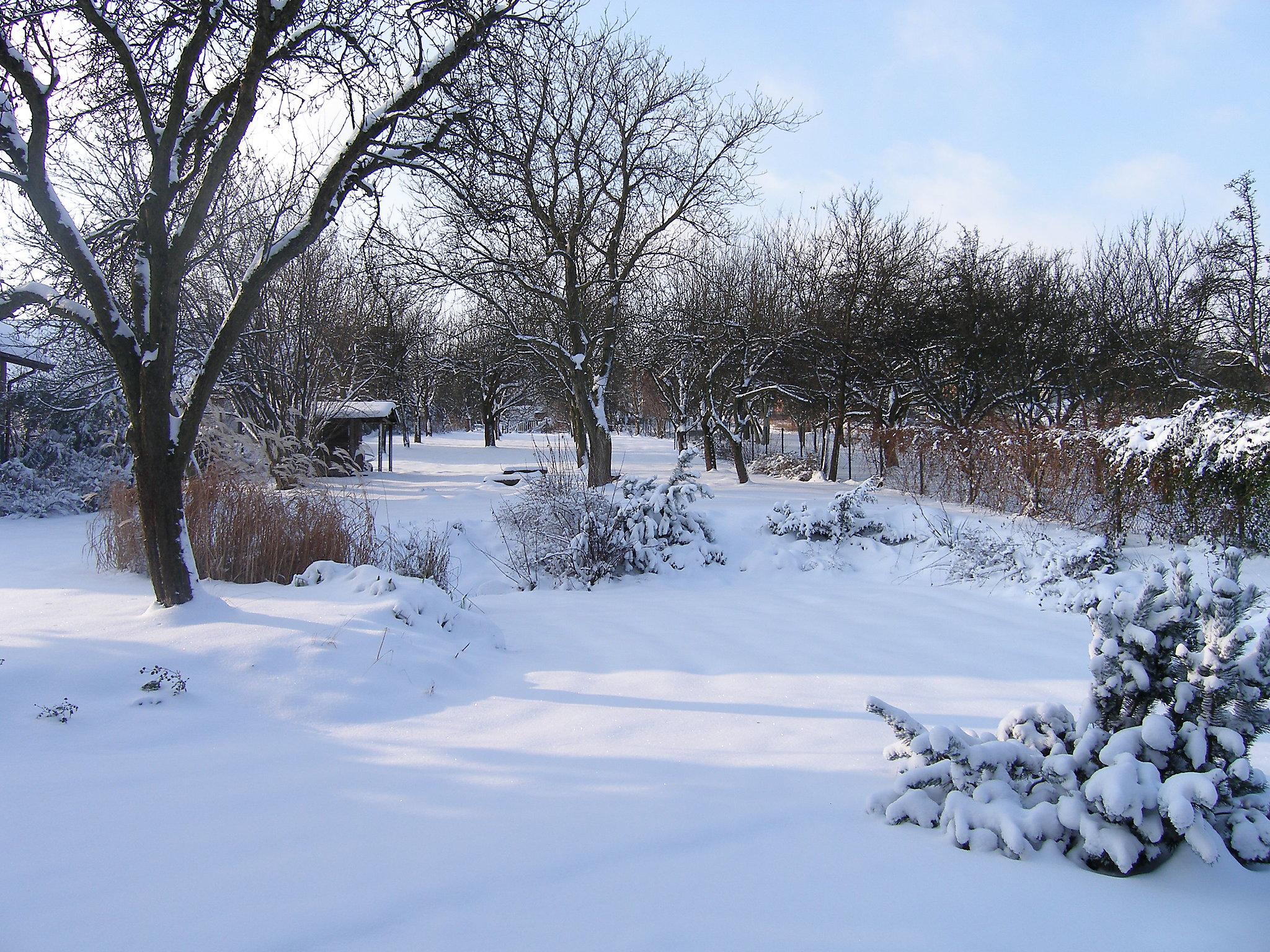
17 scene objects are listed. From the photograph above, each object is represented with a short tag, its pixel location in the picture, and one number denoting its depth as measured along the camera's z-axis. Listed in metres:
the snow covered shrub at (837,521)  8.48
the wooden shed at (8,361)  14.54
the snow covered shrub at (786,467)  18.52
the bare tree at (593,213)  13.59
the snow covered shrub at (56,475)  12.55
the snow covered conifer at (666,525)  7.89
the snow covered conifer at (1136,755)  2.02
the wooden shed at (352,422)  17.22
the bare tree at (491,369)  18.30
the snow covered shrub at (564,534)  7.68
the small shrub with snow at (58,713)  2.95
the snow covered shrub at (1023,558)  6.47
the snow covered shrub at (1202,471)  6.70
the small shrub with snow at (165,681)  3.25
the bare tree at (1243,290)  14.96
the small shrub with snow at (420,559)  6.78
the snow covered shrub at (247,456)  9.37
